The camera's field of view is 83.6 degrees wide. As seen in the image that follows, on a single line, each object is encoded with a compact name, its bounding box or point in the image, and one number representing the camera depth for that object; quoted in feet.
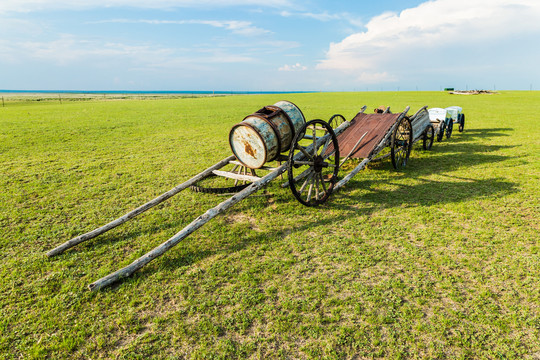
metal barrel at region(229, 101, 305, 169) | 20.15
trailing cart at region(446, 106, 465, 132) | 50.75
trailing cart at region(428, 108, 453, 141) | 45.88
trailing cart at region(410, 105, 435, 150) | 35.01
